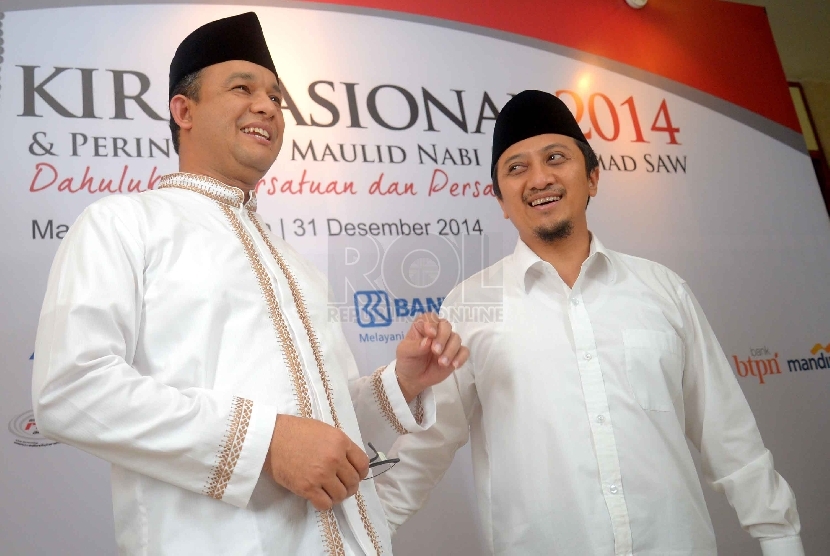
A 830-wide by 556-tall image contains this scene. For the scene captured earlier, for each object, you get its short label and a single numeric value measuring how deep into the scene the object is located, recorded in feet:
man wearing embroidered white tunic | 3.83
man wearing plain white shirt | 5.71
